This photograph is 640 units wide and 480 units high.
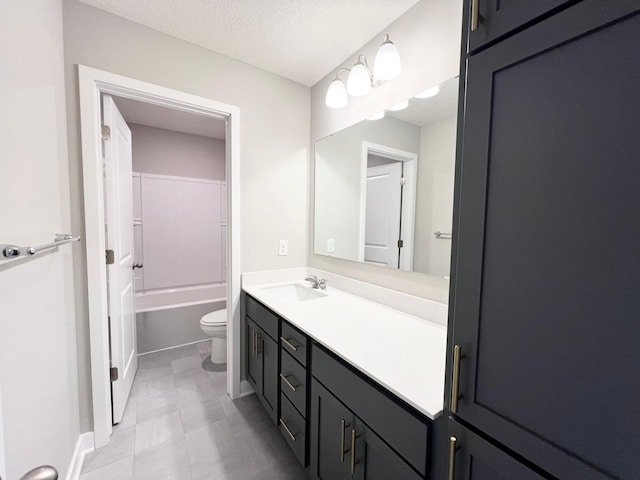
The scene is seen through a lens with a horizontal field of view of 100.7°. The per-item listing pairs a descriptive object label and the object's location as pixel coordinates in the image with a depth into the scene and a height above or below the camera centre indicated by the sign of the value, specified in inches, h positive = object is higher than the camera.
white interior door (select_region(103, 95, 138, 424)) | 64.9 -8.2
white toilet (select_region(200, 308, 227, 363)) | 95.0 -39.6
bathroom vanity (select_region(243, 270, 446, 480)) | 31.1 -23.2
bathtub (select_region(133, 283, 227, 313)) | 117.0 -36.6
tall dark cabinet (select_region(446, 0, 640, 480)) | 17.6 -1.5
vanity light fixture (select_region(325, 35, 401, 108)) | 53.6 +33.5
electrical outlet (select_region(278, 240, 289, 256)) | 85.0 -7.9
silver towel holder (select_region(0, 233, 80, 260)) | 27.5 -3.9
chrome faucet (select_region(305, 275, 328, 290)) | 77.6 -17.5
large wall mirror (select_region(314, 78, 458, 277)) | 51.3 +9.2
